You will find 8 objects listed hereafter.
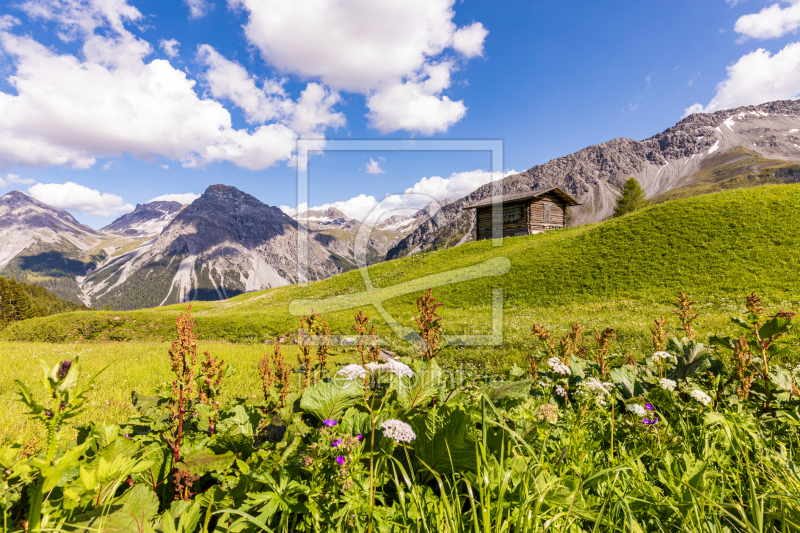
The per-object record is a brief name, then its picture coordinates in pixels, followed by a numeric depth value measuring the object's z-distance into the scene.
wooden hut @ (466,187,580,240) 39.72
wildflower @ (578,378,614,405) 2.92
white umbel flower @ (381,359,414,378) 2.49
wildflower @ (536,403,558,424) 2.47
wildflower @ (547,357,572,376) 3.53
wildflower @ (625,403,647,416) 2.87
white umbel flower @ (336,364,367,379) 2.34
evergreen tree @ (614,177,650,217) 66.25
